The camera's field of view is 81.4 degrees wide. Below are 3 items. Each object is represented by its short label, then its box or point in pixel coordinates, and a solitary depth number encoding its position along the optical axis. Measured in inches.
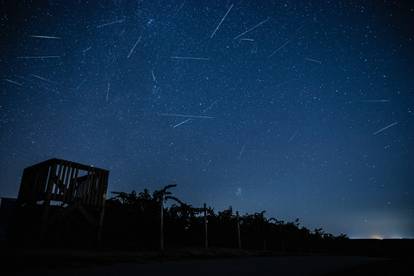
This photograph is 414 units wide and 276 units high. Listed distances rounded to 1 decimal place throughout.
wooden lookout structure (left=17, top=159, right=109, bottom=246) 335.9
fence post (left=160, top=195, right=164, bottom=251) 358.7
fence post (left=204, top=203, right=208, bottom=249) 492.8
